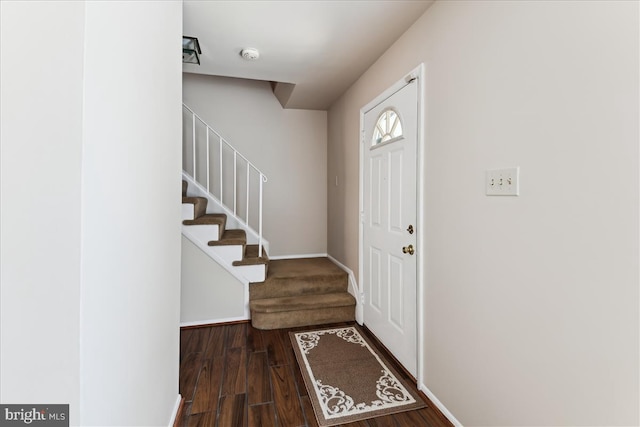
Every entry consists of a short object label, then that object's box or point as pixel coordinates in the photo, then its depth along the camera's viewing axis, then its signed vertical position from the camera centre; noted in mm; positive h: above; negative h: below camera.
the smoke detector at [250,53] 2174 +1260
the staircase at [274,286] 2664 -726
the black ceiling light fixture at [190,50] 2043 +1245
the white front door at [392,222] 1887 -56
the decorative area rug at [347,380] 1610 -1090
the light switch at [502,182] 1155 +146
